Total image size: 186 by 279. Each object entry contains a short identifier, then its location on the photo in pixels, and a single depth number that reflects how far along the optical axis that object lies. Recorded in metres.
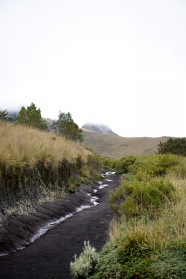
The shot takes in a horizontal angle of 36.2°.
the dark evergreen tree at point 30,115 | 36.25
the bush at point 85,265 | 4.80
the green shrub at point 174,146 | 24.57
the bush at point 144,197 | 7.36
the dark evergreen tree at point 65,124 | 38.72
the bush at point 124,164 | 32.03
